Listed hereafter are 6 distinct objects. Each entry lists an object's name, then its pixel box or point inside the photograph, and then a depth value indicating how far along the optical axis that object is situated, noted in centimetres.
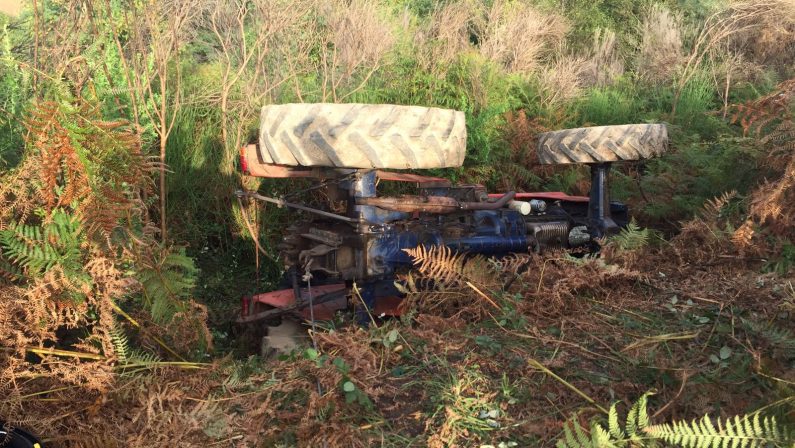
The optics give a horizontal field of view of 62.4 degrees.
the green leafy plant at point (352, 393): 229
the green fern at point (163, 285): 273
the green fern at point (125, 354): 251
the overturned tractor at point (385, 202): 331
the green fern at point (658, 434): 171
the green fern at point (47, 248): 255
